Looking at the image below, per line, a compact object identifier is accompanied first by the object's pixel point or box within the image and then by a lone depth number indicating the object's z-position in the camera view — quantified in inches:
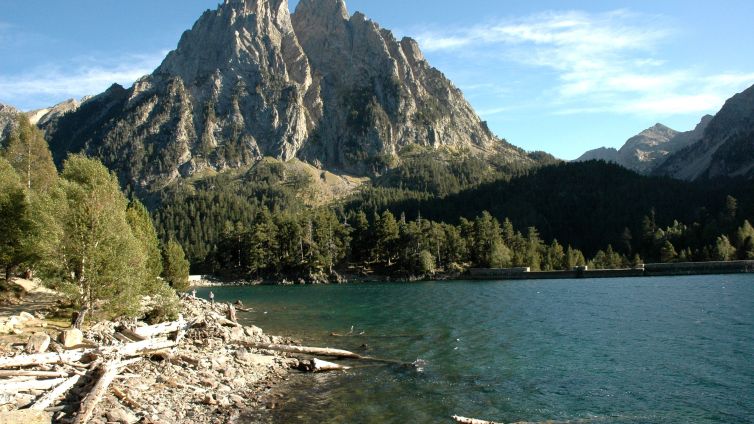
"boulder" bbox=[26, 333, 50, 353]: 1044.8
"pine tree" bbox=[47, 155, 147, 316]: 1437.0
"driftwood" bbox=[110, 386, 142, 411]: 941.2
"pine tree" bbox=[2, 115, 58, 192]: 2539.4
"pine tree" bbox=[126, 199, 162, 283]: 2402.4
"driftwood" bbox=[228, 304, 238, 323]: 2198.1
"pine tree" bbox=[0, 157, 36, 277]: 1786.4
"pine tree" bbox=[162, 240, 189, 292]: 3745.1
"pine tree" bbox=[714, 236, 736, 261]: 5521.7
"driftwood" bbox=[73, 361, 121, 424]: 819.9
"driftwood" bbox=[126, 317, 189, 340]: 1412.9
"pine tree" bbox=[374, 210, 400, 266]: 5994.1
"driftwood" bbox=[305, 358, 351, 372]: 1389.0
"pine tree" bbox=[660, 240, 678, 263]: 5885.8
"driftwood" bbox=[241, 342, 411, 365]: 1533.0
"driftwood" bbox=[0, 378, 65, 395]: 865.5
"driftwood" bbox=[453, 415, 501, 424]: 948.5
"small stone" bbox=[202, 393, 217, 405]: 1045.8
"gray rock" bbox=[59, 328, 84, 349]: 1132.7
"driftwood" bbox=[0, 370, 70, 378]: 912.9
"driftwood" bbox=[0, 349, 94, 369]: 943.0
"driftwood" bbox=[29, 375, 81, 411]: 837.7
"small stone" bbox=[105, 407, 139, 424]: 853.2
